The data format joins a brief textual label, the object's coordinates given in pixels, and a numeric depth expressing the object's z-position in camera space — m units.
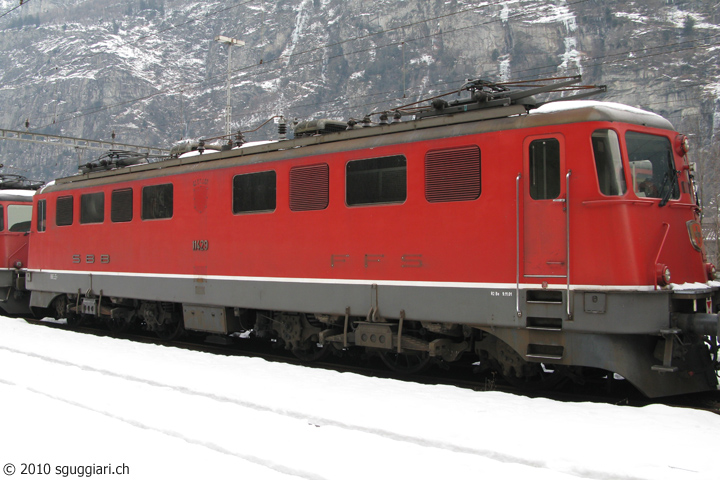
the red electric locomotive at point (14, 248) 18.08
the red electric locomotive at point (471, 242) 7.26
